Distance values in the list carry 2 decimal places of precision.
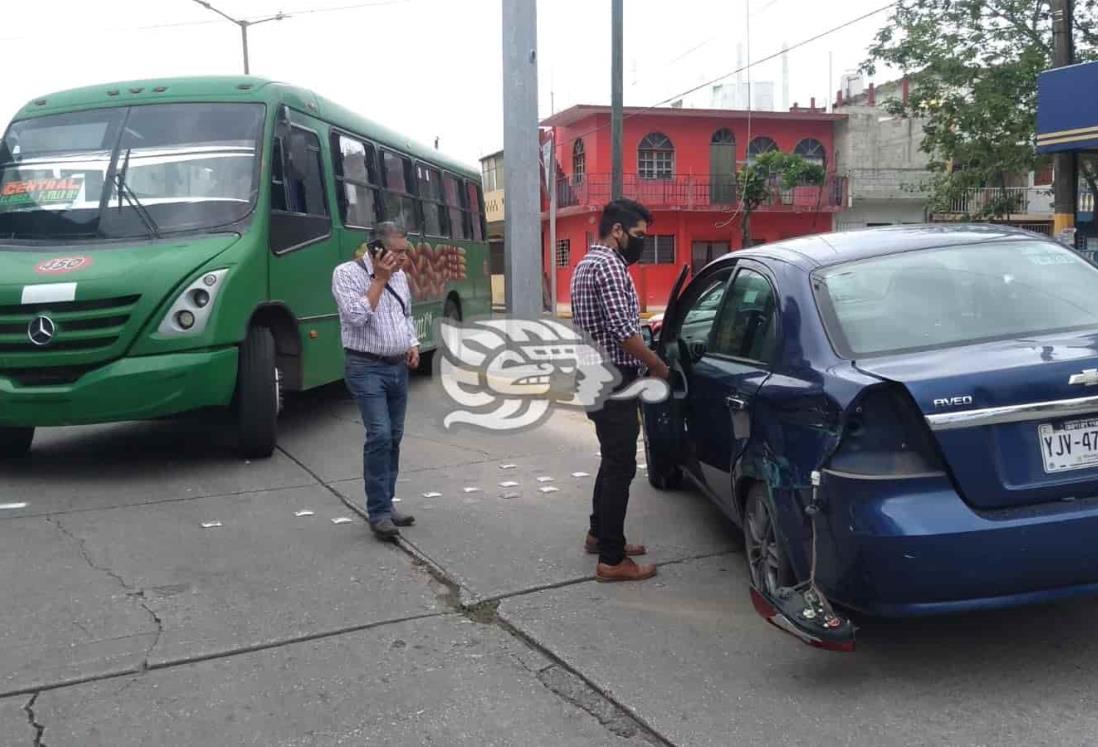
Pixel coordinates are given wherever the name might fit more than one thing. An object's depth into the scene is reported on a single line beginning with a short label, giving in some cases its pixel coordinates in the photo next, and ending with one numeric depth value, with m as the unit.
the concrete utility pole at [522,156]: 10.93
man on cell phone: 5.30
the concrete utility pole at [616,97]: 14.16
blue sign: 12.88
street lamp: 25.46
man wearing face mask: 4.45
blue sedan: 3.19
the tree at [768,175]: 32.16
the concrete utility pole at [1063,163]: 13.34
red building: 33.97
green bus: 6.41
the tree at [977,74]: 19.25
